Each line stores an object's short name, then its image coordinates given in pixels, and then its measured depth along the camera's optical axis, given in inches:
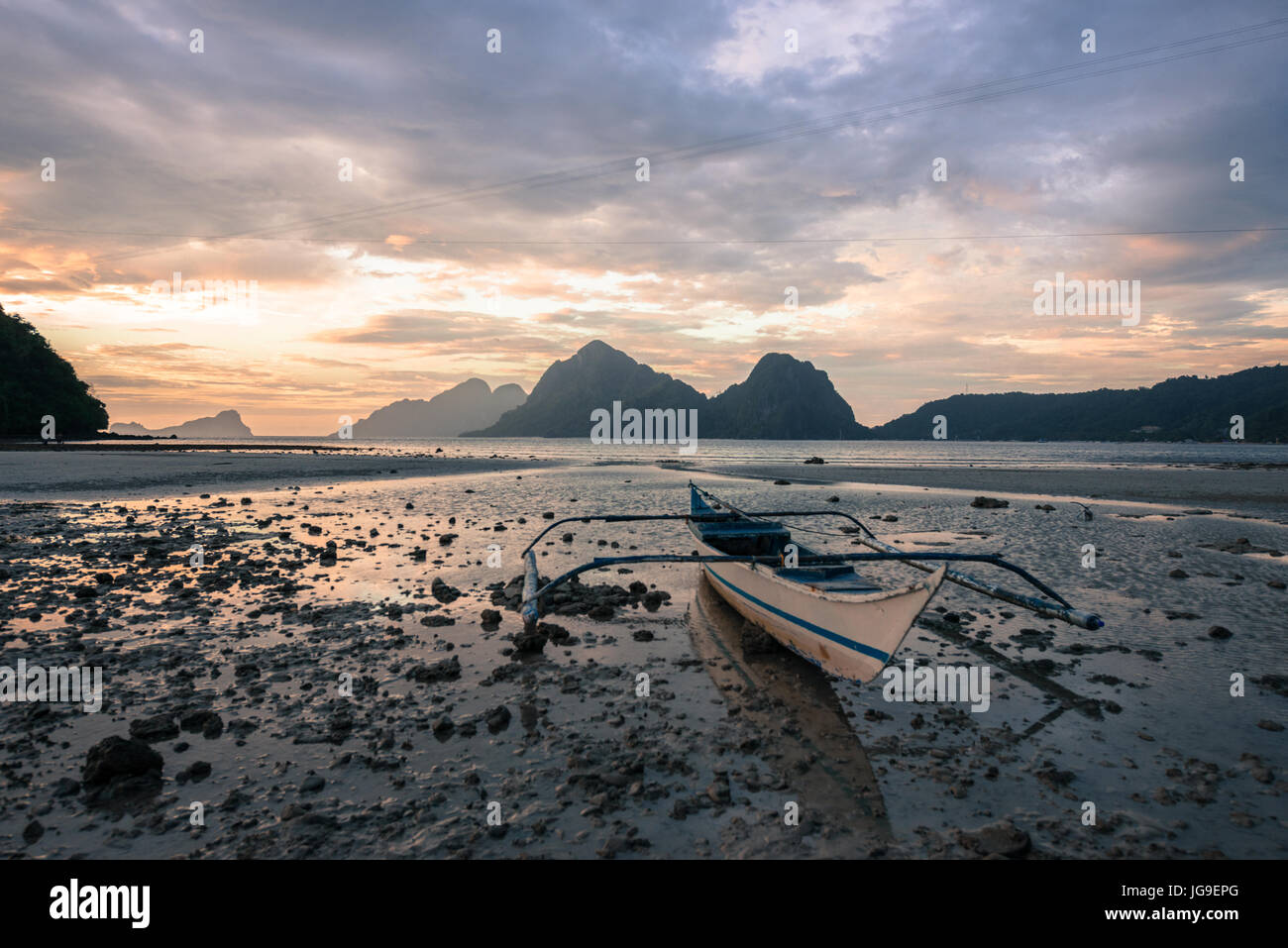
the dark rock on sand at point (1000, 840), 193.8
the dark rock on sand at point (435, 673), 334.3
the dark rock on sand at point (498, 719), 277.3
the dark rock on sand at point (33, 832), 189.5
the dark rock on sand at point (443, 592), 497.4
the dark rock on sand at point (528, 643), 380.8
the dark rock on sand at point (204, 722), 265.4
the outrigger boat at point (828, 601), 274.1
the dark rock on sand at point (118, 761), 220.4
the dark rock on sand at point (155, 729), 258.8
